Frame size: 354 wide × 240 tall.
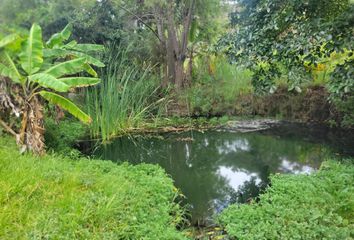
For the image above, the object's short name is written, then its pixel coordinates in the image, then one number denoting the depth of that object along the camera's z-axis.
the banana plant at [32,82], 4.40
